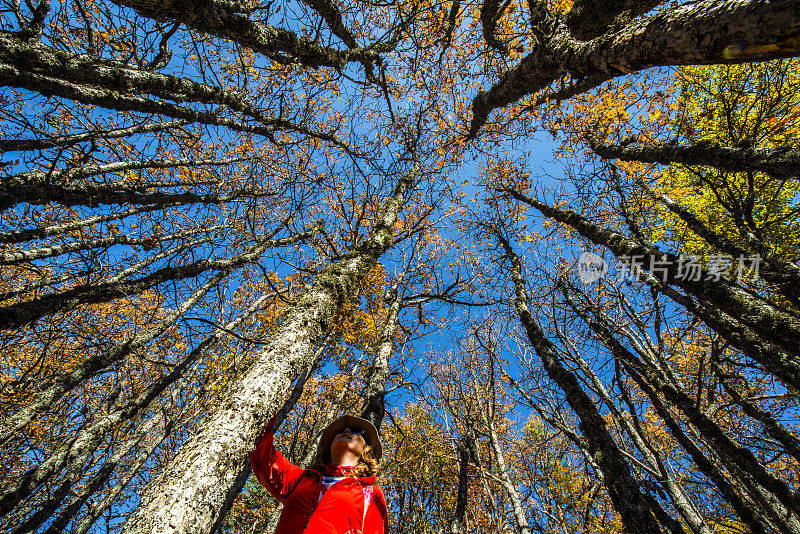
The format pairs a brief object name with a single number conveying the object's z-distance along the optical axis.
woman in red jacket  2.42
